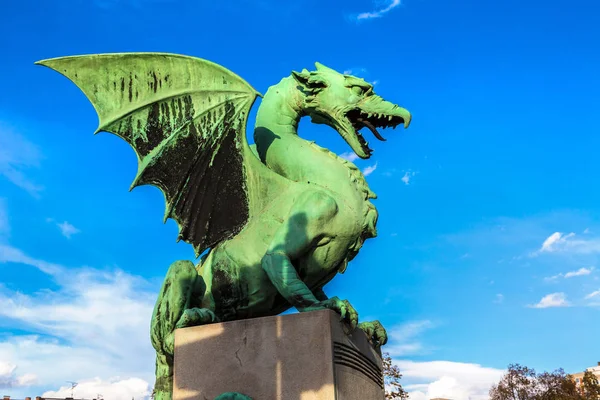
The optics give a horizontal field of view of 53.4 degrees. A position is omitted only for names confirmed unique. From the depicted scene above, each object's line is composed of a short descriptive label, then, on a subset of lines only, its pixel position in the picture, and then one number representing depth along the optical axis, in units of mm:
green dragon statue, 4934
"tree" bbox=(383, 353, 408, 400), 19859
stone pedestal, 4125
